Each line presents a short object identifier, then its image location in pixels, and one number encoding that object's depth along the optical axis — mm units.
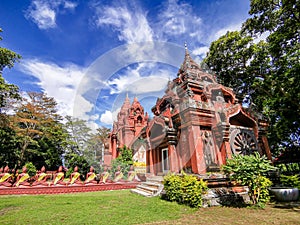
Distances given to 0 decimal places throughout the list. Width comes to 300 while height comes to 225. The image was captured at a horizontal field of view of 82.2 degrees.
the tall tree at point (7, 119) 14141
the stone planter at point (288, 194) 6418
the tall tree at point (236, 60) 13969
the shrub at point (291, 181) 7302
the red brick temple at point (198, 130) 8242
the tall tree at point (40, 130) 21281
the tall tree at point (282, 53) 10031
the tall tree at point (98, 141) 33384
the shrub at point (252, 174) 5758
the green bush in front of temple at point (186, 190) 5719
